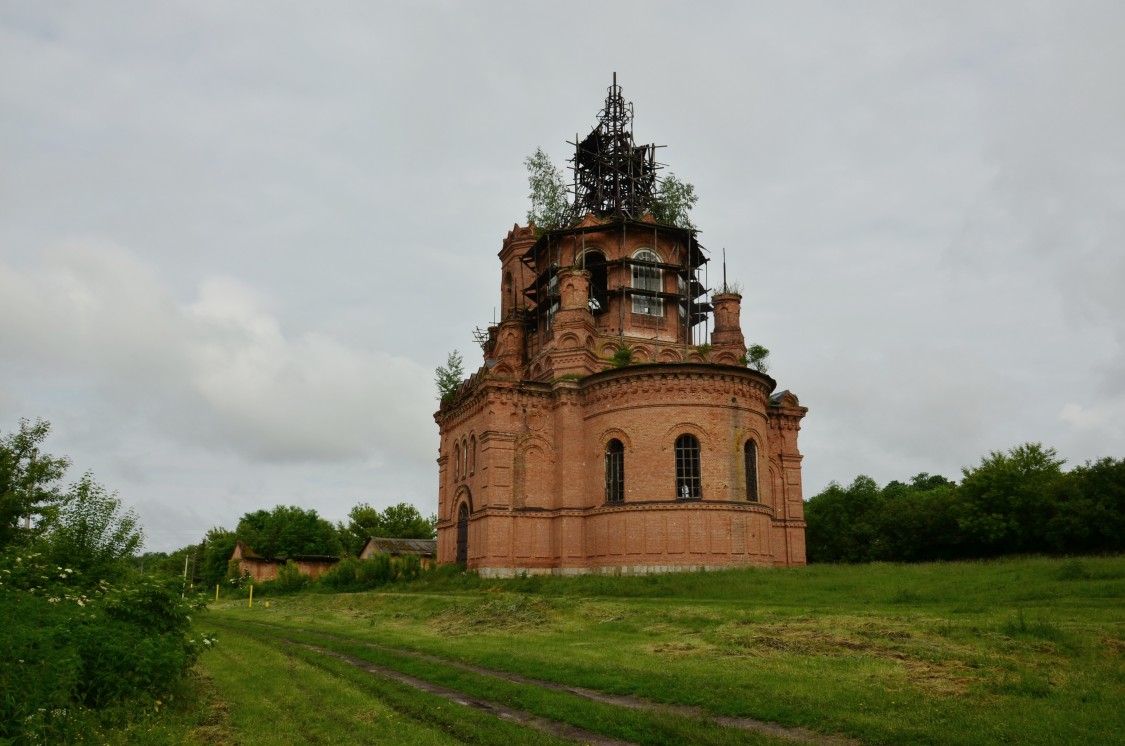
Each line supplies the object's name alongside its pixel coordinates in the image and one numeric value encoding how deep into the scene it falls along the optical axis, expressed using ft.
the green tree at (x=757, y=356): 131.13
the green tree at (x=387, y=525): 247.91
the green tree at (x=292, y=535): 237.04
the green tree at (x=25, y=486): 71.41
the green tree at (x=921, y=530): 149.07
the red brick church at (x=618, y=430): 104.78
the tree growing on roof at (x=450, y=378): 138.31
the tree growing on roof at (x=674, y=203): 142.41
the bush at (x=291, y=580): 142.31
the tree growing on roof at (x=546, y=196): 147.64
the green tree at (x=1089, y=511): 116.06
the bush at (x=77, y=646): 25.00
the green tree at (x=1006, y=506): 132.57
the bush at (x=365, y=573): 125.49
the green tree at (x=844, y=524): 165.37
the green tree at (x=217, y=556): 240.12
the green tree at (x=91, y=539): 50.44
